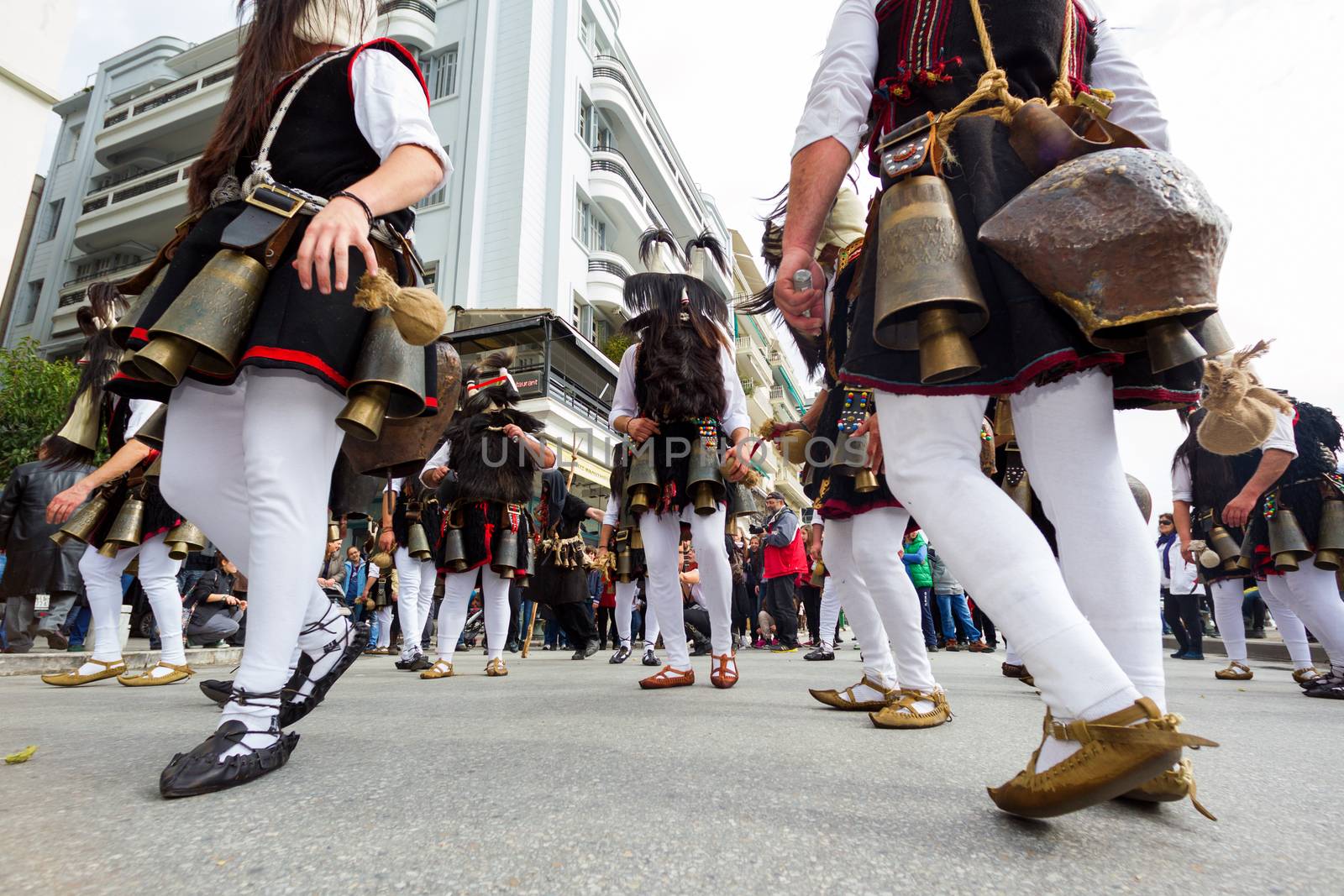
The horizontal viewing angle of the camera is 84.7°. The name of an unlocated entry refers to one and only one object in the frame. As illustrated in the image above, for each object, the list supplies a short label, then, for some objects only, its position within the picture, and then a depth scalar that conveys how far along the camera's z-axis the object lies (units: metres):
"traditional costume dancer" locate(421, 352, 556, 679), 5.25
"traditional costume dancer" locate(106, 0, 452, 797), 1.58
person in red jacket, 9.09
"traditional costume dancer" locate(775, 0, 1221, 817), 1.11
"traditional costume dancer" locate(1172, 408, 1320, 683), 4.85
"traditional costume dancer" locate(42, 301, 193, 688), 3.54
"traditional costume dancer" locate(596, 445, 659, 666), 5.73
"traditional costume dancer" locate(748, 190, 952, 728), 2.53
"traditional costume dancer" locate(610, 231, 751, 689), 3.96
